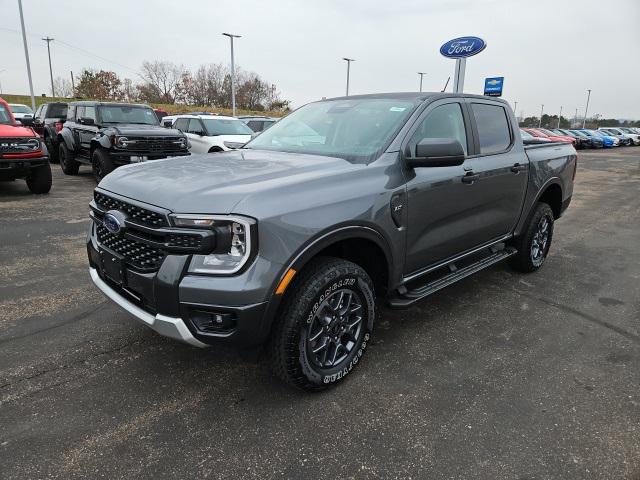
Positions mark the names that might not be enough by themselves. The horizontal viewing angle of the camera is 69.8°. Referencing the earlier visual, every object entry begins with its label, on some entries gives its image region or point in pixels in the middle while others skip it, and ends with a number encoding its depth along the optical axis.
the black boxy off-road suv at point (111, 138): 9.54
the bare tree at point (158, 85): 73.62
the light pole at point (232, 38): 33.94
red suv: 7.95
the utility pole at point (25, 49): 27.91
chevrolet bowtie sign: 24.44
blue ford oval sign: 15.02
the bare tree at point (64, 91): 80.76
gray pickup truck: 2.27
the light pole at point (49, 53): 59.08
